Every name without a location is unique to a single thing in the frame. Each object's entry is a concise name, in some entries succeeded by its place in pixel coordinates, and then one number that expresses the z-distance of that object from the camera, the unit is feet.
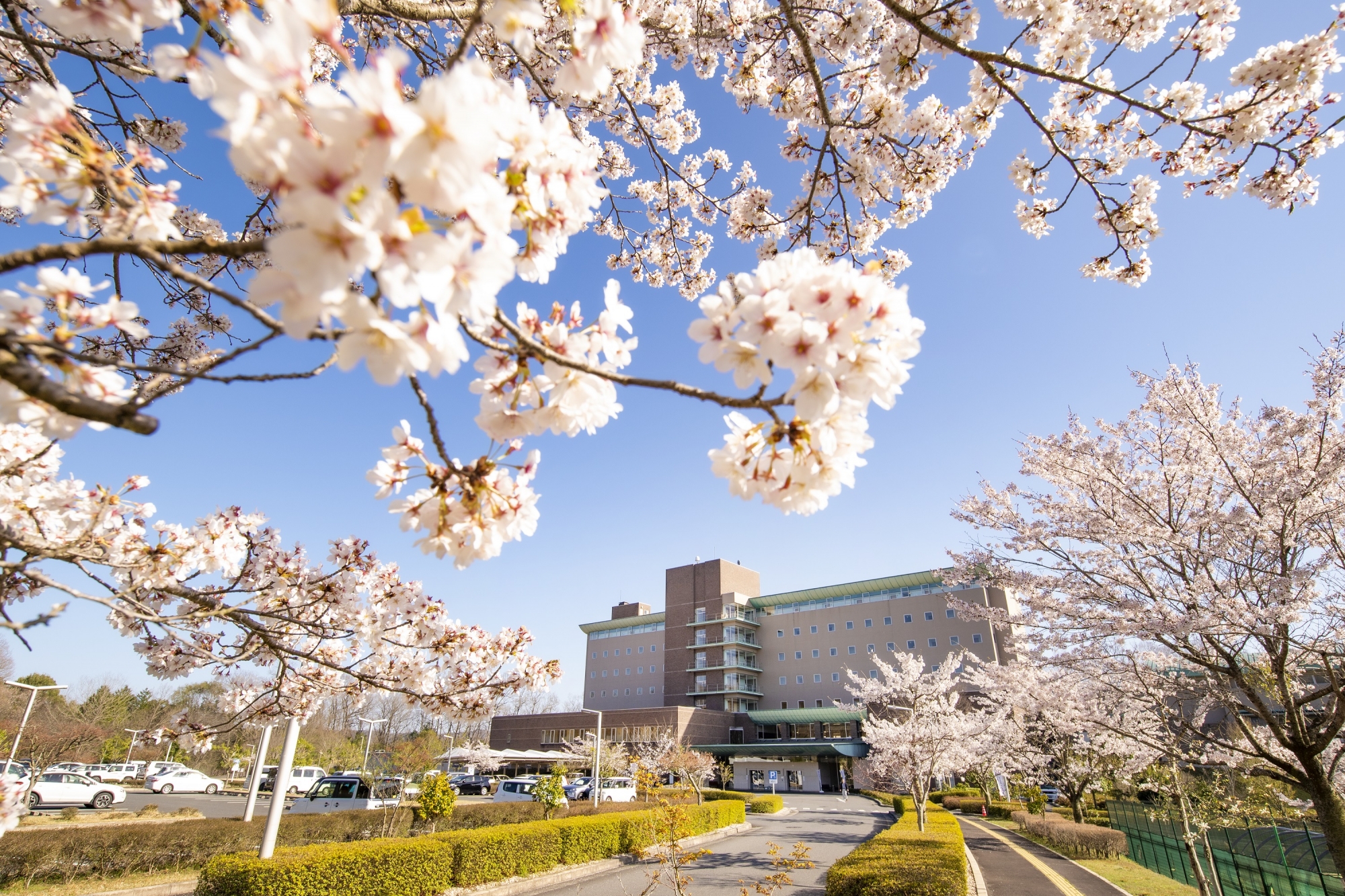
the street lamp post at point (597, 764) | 63.05
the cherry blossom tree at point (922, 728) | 50.67
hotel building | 127.24
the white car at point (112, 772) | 87.56
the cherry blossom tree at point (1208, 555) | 18.43
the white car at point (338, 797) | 52.42
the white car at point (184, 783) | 82.17
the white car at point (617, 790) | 76.48
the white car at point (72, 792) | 56.65
